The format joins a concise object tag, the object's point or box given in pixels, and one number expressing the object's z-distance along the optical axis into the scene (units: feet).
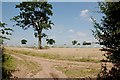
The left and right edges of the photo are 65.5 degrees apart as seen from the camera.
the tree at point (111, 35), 13.94
